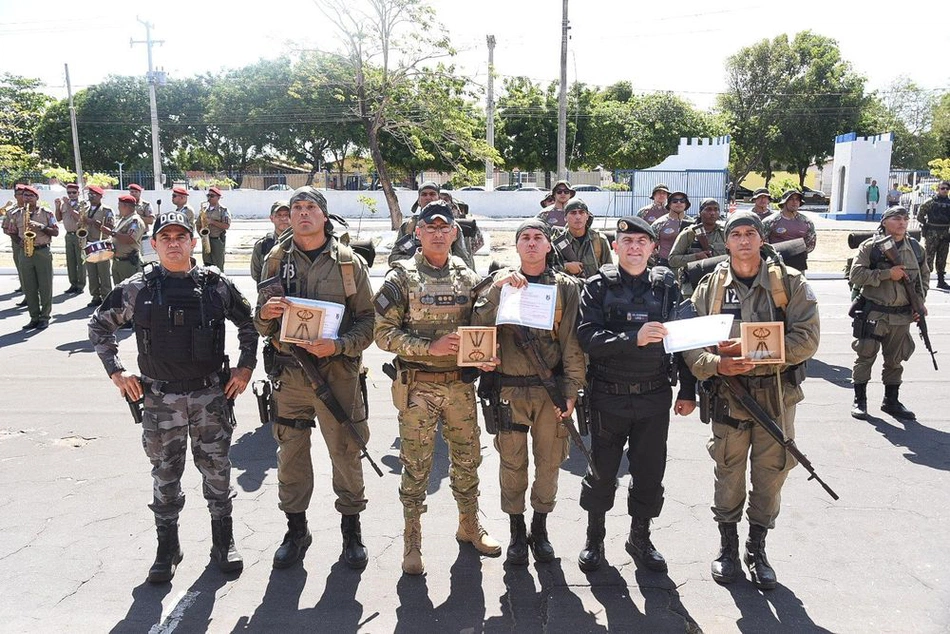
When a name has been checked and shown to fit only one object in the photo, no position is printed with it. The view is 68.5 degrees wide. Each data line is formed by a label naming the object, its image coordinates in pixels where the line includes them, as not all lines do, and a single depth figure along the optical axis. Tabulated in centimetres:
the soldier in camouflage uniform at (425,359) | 379
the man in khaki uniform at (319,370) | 396
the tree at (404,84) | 1992
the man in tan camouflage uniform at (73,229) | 1230
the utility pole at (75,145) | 4116
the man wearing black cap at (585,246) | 654
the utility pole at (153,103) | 3111
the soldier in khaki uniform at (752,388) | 375
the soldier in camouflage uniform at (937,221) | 1273
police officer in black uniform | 372
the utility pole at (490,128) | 2769
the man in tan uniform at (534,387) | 382
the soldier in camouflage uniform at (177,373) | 378
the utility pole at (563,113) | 2338
